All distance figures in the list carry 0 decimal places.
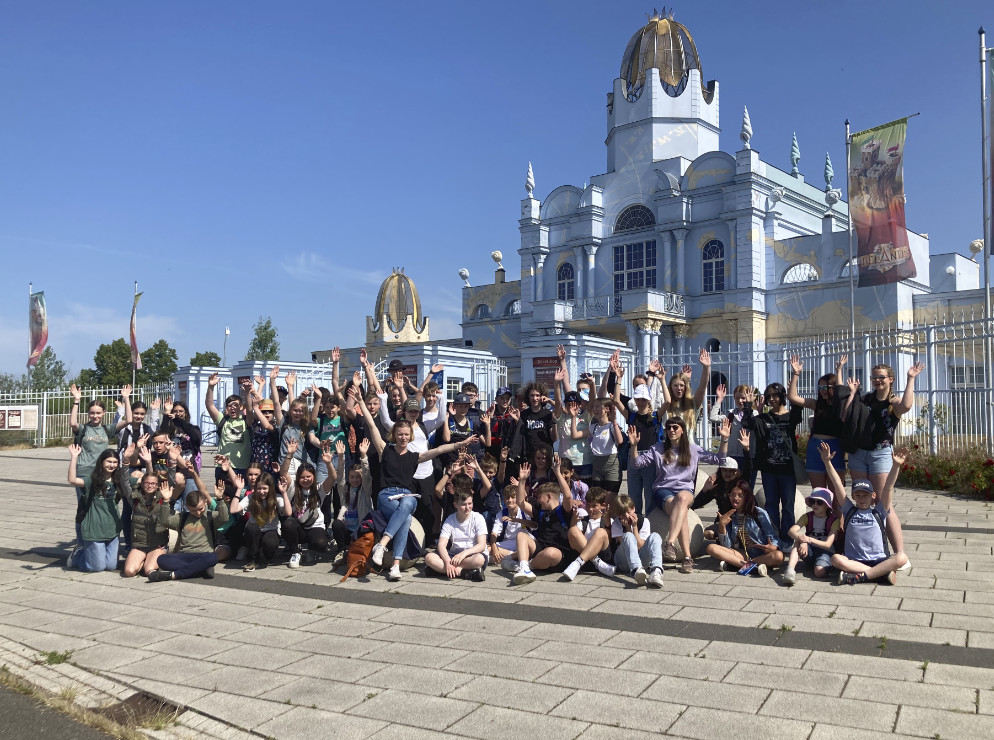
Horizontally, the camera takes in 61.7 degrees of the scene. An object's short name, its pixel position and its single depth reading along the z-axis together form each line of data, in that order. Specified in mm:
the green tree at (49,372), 53531
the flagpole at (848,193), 19516
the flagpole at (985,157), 15008
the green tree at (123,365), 56281
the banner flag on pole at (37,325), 31219
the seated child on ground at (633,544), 7688
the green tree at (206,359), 61281
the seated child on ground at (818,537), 7477
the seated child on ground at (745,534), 7965
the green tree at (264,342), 55728
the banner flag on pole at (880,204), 18312
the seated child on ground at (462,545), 7969
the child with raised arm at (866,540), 7223
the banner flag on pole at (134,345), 31312
